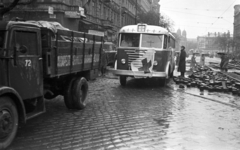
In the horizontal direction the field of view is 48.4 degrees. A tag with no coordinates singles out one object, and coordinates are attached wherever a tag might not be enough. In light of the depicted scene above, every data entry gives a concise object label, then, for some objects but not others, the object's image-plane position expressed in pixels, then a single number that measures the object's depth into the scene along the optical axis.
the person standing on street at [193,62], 23.70
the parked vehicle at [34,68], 4.19
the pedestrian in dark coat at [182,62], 15.33
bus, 11.16
